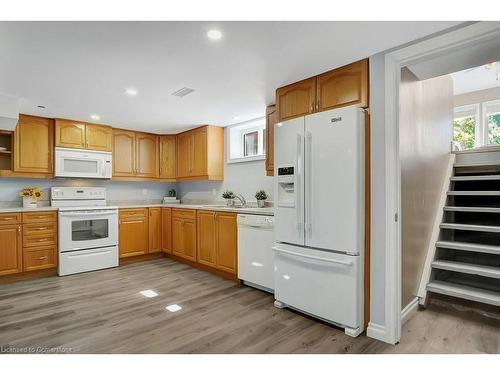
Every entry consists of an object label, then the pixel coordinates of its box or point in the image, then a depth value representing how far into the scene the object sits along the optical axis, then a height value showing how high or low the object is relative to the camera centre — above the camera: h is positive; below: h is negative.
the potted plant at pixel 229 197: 4.53 -0.12
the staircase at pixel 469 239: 2.74 -0.58
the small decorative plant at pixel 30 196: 4.09 -0.08
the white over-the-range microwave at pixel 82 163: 4.22 +0.42
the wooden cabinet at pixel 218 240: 3.61 -0.67
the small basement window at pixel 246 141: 4.48 +0.80
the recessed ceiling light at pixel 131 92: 3.07 +1.06
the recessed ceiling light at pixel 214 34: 1.93 +1.05
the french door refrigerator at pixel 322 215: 2.23 -0.22
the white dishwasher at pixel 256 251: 3.11 -0.69
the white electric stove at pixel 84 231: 3.99 -0.59
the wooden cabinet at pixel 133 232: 4.55 -0.68
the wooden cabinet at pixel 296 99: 2.72 +0.89
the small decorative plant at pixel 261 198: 4.04 -0.12
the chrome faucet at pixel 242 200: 4.40 -0.16
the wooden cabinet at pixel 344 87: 2.34 +0.87
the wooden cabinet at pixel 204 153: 4.73 +0.61
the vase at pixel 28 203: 4.09 -0.17
